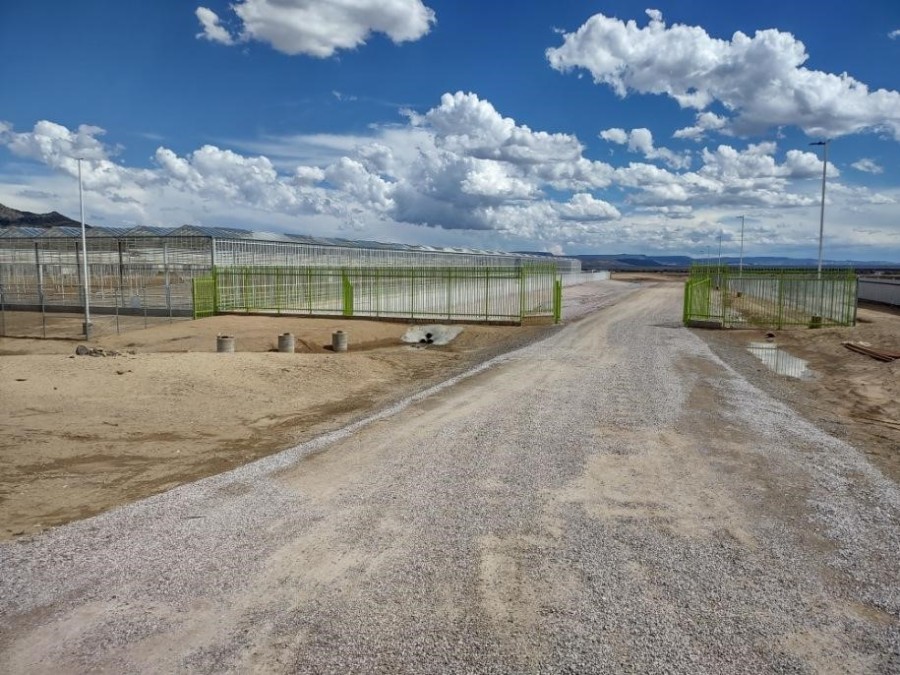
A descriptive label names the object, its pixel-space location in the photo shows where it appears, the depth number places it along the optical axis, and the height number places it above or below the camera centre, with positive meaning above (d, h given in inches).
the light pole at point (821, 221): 1376.7 +82.7
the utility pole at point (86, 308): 982.0 -71.3
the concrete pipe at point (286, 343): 759.7 -94.9
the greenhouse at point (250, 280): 1105.4 -36.3
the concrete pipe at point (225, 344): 725.3 -91.3
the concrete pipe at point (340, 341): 816.3 -98.8
